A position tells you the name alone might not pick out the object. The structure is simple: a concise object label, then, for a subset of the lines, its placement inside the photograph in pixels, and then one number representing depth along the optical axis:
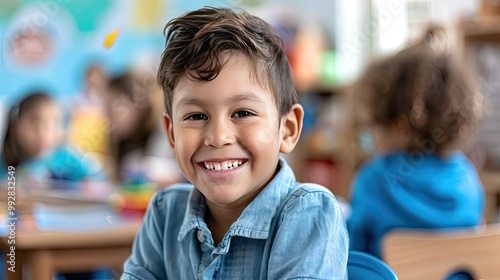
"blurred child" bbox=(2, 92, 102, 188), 2.63
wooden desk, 1.62
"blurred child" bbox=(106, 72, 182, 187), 3.29
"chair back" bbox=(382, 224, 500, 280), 1.21
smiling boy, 0.87
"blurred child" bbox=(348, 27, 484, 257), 1.66
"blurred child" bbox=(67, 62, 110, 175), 3.36
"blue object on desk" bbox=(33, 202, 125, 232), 1.70
